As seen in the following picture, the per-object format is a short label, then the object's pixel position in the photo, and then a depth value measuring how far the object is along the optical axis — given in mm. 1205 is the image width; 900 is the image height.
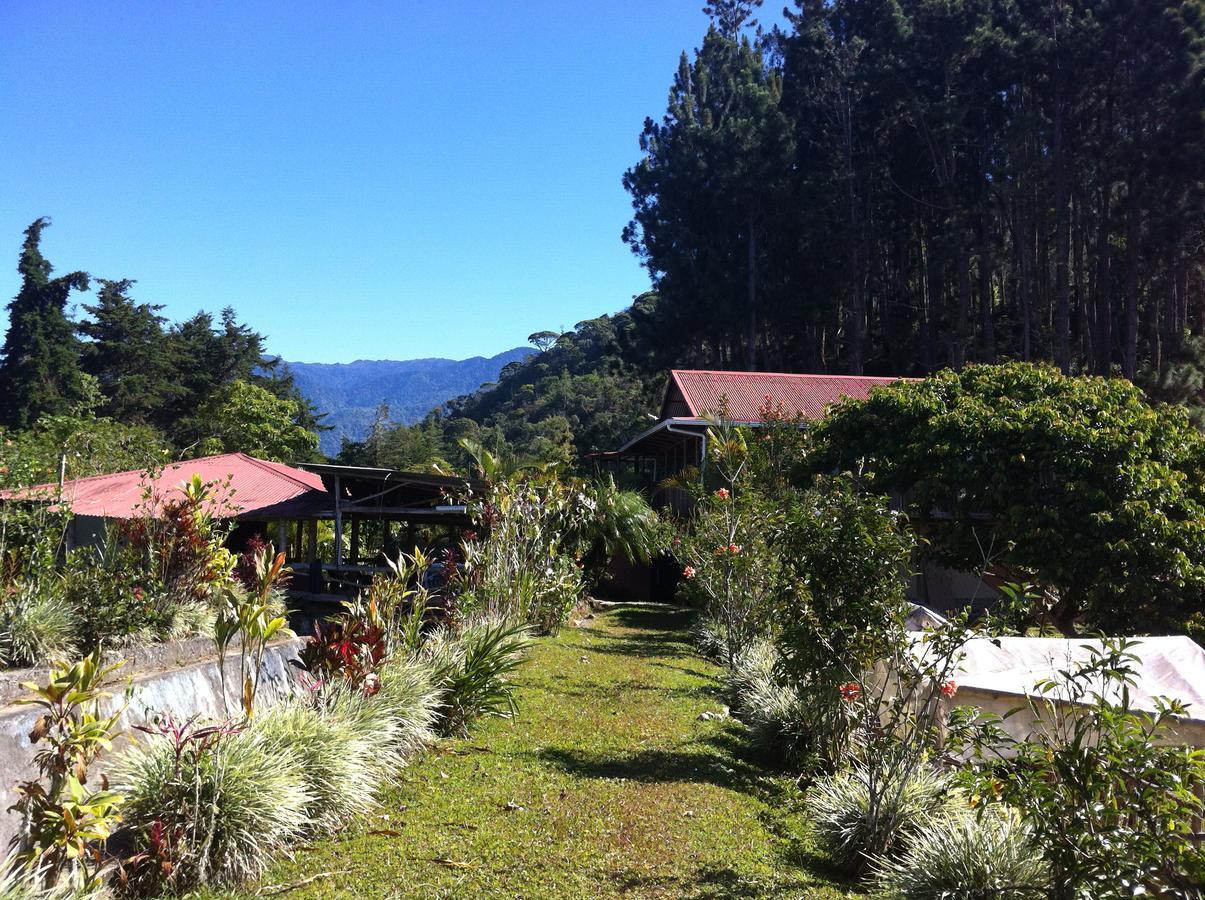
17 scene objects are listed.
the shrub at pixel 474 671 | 7629
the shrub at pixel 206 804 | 4449
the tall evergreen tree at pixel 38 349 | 40594
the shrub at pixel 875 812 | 5480
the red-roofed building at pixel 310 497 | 16250
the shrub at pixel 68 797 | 3910
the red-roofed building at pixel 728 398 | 24391
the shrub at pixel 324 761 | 5266
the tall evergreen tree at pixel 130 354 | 42219
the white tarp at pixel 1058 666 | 7004
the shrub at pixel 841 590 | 6074
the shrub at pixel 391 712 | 6098
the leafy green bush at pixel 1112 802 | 3387
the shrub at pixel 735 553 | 11328
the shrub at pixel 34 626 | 5781
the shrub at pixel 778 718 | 7695
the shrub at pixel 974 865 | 4301
